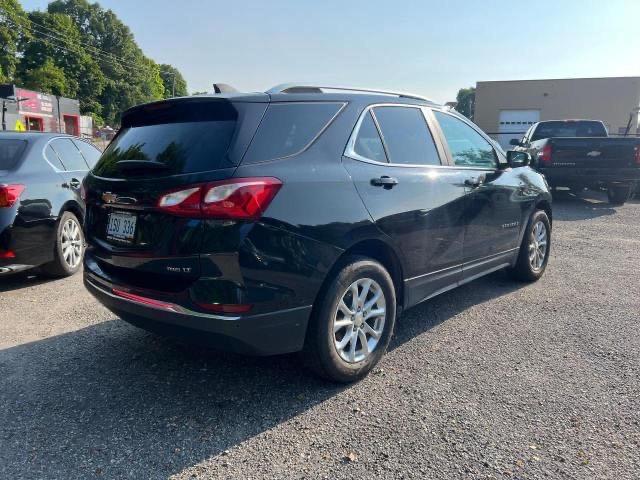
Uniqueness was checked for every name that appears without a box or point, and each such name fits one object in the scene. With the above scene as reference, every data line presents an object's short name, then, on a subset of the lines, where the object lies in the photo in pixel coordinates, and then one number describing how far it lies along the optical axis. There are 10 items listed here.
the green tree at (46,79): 63.16
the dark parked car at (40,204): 4.90
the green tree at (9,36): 63.91
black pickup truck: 10.89
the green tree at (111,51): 85.69
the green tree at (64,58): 70.75
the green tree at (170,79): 124.38
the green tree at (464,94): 115.05
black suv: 2.62
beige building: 35.41
